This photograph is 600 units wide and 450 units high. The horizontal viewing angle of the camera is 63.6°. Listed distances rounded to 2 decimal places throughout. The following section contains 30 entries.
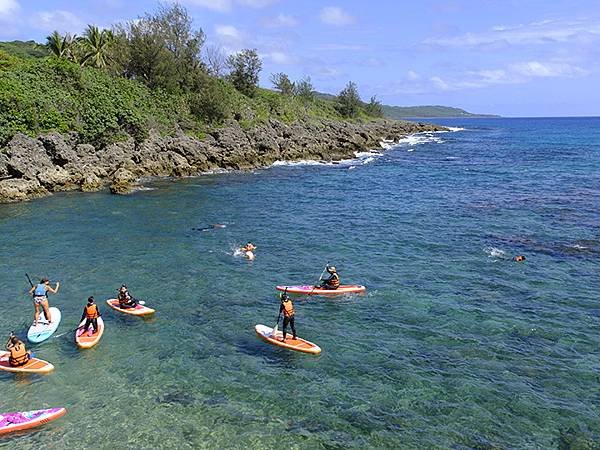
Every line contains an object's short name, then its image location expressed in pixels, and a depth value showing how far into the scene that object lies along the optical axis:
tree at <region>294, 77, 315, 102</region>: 139.15
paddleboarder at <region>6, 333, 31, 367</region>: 18.92
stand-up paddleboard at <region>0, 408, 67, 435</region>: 15.70
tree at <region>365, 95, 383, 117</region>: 165.38
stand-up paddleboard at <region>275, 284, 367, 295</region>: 26.75
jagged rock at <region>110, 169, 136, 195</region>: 51.22
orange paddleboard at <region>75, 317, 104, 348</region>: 21.03
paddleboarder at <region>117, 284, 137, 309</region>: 23.98
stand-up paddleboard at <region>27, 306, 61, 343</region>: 21.59
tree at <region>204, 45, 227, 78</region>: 98.97
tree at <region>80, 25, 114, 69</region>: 82.31
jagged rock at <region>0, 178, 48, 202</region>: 46.84
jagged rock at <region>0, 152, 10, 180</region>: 49.06
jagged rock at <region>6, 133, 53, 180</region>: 49.78
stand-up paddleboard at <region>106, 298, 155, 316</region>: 23.86
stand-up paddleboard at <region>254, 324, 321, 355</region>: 20.59
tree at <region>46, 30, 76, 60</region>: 82.88
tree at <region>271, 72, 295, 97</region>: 125.56
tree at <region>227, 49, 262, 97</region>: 104.00
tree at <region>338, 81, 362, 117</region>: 143.50
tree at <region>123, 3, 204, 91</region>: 81.88
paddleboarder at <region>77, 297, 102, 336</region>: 21.56
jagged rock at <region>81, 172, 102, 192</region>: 52.36
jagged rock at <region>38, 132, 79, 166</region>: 53.88
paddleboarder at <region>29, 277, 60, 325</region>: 22.81
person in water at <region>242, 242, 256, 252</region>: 33.12
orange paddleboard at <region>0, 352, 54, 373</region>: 18.97
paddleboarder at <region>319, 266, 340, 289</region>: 26.89
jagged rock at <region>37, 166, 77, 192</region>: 51.50
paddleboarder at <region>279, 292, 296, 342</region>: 21.34
